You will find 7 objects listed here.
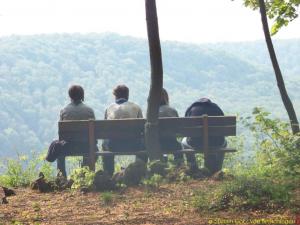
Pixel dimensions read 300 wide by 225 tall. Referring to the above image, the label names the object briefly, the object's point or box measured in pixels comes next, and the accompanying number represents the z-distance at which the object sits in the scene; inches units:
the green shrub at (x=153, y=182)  597.1
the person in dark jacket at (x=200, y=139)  749.9
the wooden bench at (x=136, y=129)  717.3
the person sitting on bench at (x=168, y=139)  737.0
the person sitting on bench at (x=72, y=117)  729.0
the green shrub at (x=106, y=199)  524.2
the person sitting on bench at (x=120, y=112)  741.9
